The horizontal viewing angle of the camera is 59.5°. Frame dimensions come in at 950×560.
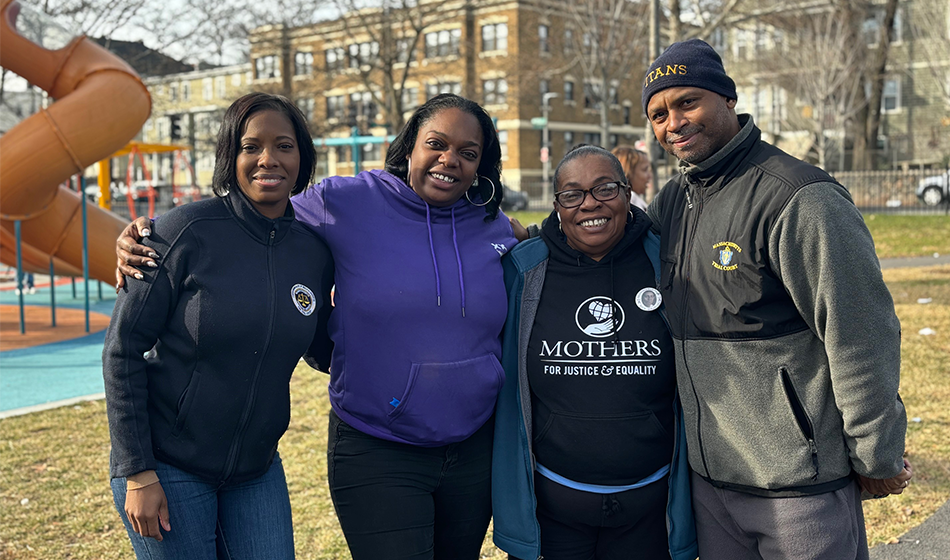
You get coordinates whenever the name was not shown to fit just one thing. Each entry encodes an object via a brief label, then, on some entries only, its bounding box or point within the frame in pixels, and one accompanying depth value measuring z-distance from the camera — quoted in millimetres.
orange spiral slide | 10633
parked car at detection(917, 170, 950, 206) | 26234
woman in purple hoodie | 2953
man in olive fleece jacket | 2453
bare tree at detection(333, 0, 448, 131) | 32188
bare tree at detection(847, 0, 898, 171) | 33906
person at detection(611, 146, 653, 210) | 7523
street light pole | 48391
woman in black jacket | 2555
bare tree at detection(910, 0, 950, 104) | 28523
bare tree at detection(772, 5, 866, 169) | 29719
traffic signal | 32031
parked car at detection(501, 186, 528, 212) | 36281
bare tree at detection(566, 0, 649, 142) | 26641
